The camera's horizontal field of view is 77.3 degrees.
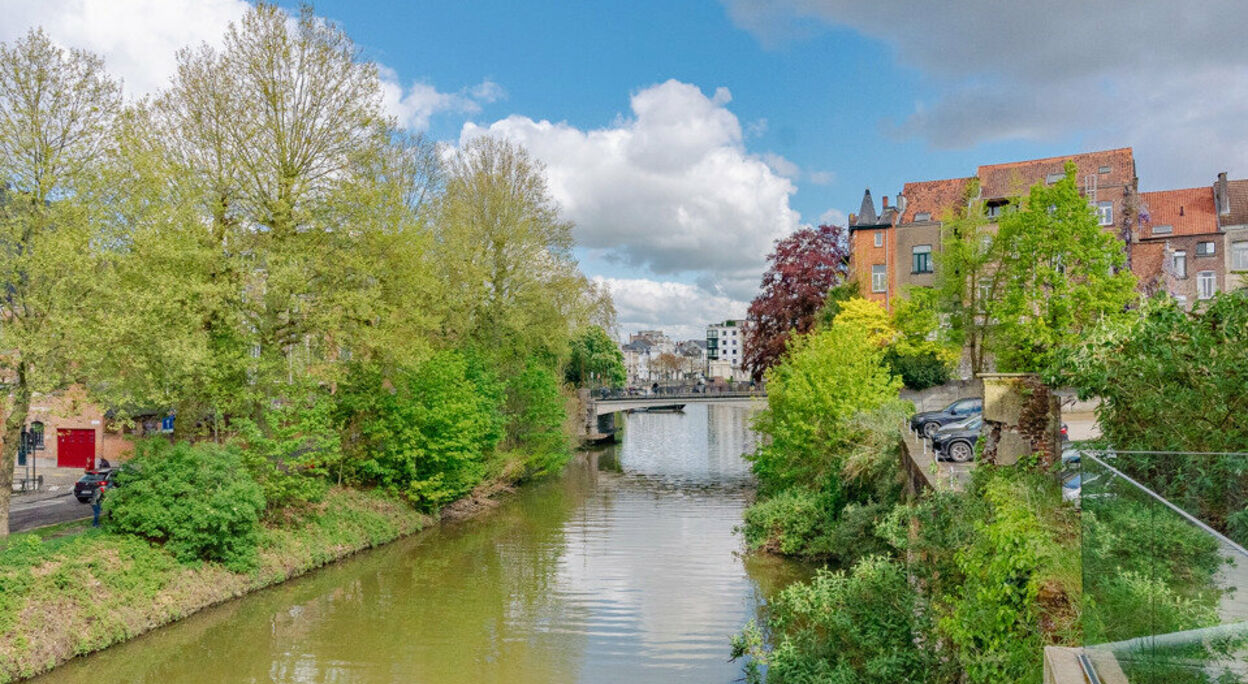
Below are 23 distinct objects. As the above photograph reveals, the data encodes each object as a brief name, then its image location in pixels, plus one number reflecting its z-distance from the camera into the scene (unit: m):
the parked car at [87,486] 24.33
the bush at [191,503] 18.66
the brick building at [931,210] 43.69
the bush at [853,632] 11.11
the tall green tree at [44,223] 17.38
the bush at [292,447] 22.22
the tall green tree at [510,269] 32.78
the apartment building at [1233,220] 44.00
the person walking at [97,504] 20.45
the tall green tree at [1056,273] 27.78
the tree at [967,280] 34.41
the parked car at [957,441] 22.41
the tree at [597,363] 65.94
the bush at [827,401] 23.78
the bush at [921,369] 41.94
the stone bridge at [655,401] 60.12
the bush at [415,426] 27.44
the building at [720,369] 190.54
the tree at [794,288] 48.47
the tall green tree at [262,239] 19.31
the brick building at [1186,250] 44.41
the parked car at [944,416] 28.17
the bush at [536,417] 36.81
